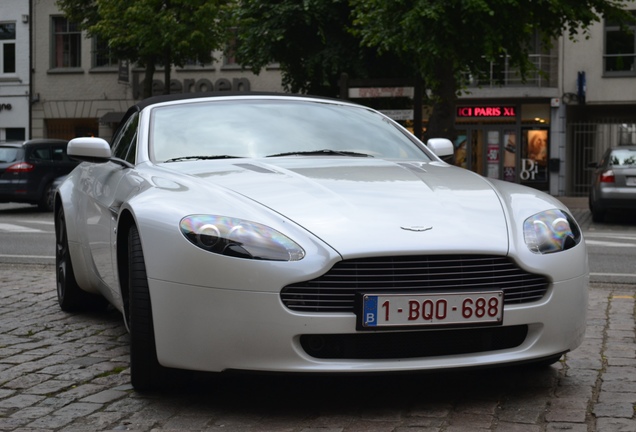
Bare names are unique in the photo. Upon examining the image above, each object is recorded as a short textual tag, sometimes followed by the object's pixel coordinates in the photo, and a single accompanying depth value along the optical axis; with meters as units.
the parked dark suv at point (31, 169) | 21.75
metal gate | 34.12
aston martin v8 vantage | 3.98
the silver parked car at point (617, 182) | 19.22
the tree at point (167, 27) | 28.39
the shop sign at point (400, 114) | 22.96
